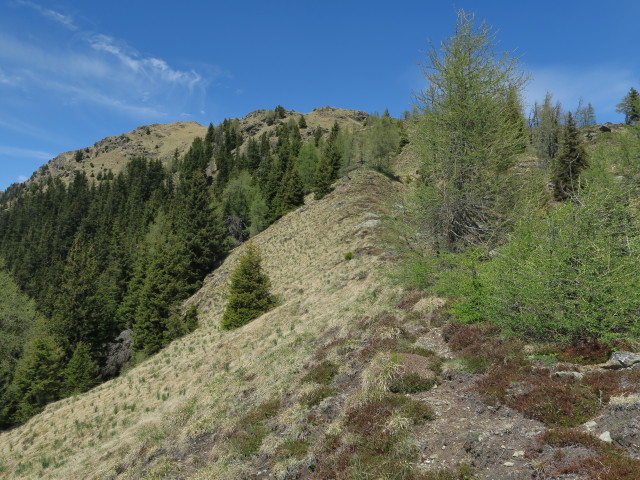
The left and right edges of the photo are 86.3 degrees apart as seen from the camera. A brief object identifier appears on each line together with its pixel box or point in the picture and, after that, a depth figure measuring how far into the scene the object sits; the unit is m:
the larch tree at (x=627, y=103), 72.50
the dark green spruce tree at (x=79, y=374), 33.33
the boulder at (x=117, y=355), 41.47
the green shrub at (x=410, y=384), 8.30
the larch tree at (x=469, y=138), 13.55
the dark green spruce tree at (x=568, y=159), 37.61
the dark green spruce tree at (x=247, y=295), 26.28
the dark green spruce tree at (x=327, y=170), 58.41
